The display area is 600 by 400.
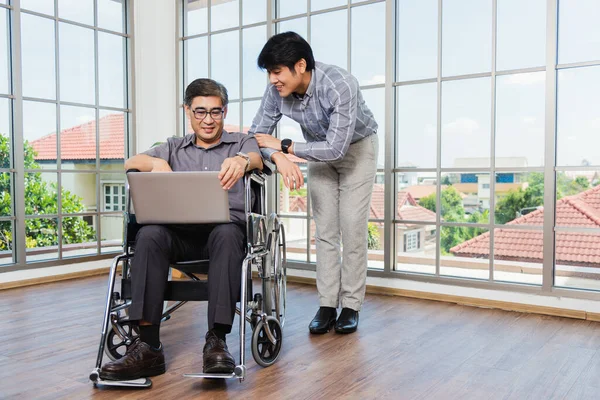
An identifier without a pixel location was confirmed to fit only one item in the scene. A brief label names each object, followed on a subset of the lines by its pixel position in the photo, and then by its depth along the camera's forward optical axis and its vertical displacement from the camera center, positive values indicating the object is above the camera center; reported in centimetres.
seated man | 183 -27
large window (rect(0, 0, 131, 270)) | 374 +44
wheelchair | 182 -37
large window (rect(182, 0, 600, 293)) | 290 +30
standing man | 236 +13
